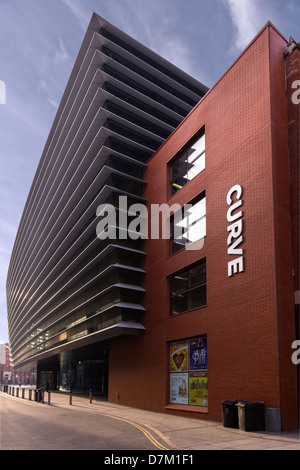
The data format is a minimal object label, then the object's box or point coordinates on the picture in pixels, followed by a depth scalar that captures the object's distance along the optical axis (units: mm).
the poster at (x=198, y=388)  19344
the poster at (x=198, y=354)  19859
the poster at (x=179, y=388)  21047
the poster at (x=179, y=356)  21553
